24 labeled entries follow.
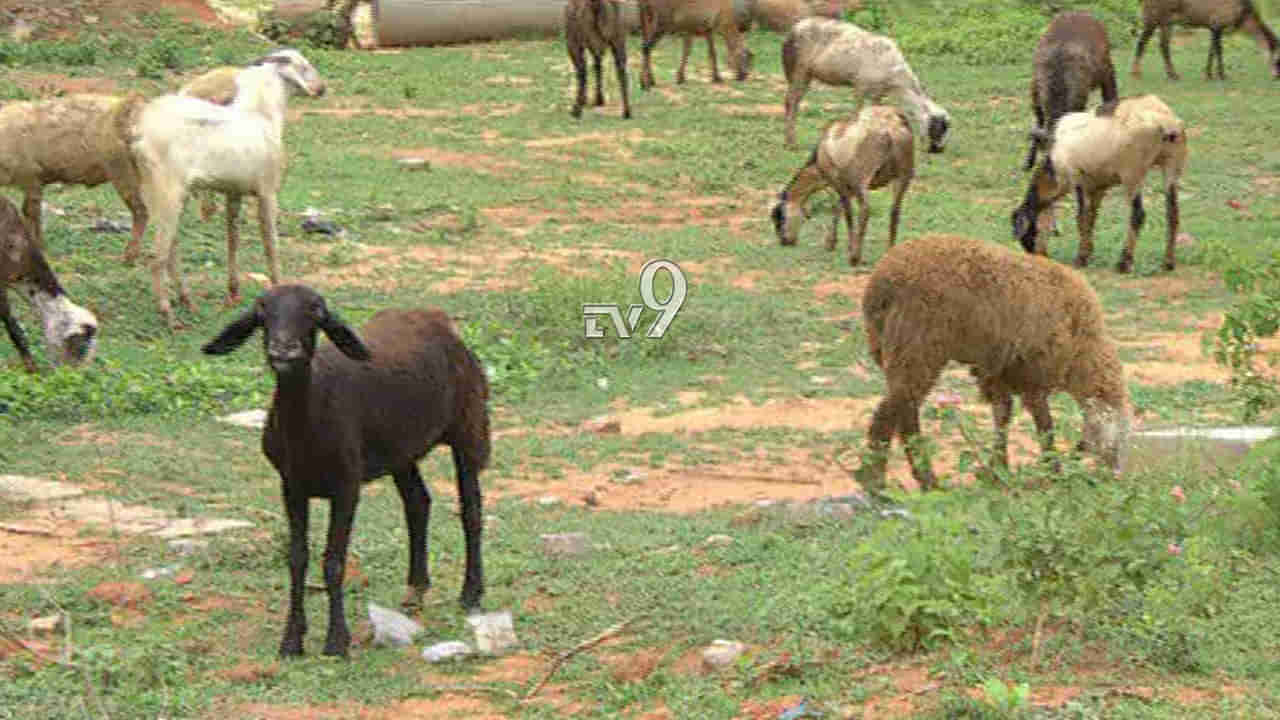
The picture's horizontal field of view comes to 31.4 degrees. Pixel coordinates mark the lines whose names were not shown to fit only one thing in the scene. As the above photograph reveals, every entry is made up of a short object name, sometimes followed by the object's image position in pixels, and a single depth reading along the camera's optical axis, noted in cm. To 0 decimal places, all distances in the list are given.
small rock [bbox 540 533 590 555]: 942
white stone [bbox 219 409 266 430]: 1219
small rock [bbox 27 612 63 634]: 820
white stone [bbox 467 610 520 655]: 805
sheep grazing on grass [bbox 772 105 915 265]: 1670
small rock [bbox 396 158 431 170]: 1969
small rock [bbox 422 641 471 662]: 797
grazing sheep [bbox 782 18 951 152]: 2178
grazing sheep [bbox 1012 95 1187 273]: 1623
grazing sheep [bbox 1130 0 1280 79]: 2425
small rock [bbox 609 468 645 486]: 1123
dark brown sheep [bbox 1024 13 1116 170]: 2038
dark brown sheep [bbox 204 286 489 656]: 779
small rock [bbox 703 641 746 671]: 743
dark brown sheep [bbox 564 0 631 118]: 2247
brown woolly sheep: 988
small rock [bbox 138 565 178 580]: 904
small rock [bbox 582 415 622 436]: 1227
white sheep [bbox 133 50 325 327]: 1435
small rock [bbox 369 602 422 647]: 814
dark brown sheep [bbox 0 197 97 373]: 1303
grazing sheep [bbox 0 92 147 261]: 1485
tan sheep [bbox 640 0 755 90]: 2459
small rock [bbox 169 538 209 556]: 944
